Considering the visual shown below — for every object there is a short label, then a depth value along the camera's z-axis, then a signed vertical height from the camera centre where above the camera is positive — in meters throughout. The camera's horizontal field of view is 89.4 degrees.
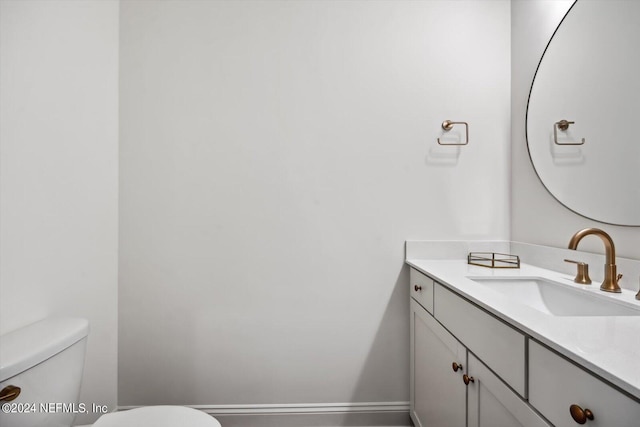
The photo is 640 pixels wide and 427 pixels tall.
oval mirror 1.06 +0.37
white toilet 0.85 -0.50
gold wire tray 1.48 -0.24
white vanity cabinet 0.79 -0.49
